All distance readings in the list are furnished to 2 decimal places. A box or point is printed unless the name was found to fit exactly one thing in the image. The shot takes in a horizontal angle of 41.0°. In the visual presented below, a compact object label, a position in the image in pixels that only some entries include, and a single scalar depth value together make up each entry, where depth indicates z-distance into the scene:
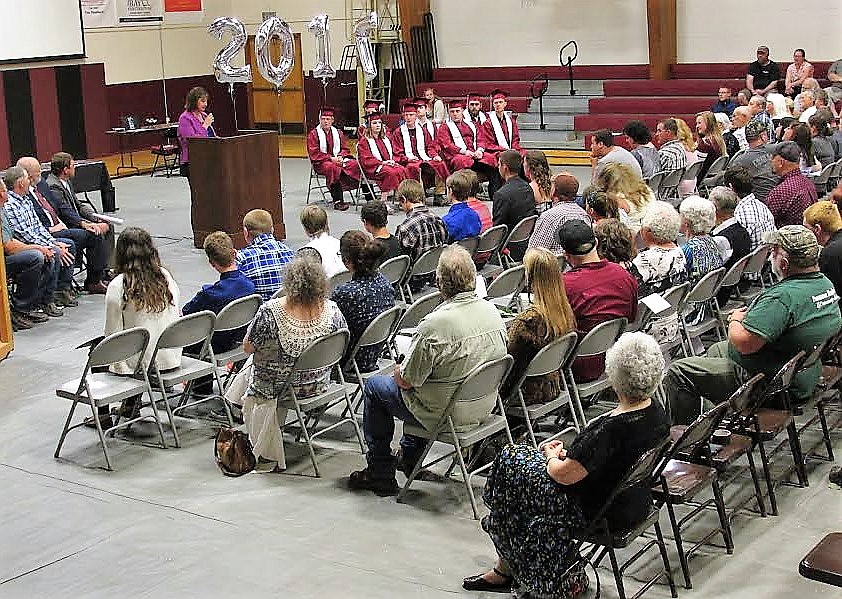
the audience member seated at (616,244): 6.33
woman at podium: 12.66
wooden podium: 10.80
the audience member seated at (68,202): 9.47
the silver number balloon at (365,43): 15.90
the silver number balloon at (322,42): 14.41
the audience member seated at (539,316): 5.39
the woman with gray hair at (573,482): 4.13
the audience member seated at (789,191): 8.61
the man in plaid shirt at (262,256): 7.00
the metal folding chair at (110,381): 5.65
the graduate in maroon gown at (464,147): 13.56
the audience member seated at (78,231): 9.10
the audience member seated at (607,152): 10.05
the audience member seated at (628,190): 8.03
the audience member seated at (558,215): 7.62
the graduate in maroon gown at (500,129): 13.84
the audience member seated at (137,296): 6.19
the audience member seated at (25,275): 8.48
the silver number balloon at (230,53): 12.17
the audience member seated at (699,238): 6.66
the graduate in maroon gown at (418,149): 13.67
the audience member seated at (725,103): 15.30
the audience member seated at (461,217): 8.59
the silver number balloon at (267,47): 12.40
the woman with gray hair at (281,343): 5.56
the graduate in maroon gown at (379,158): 13.27
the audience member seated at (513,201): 9.07
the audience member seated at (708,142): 11.89
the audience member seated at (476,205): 8.82
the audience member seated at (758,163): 9.92
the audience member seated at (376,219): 7.46
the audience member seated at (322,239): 7.48
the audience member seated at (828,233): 6.41
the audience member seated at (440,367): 5.12
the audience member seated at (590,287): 5.84
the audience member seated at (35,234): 8.70
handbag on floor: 5.73
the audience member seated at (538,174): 8.71
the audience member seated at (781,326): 5.18
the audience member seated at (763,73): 16.44
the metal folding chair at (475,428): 5.02
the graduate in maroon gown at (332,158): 13.31
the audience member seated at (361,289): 5.97
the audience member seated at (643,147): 11.05
